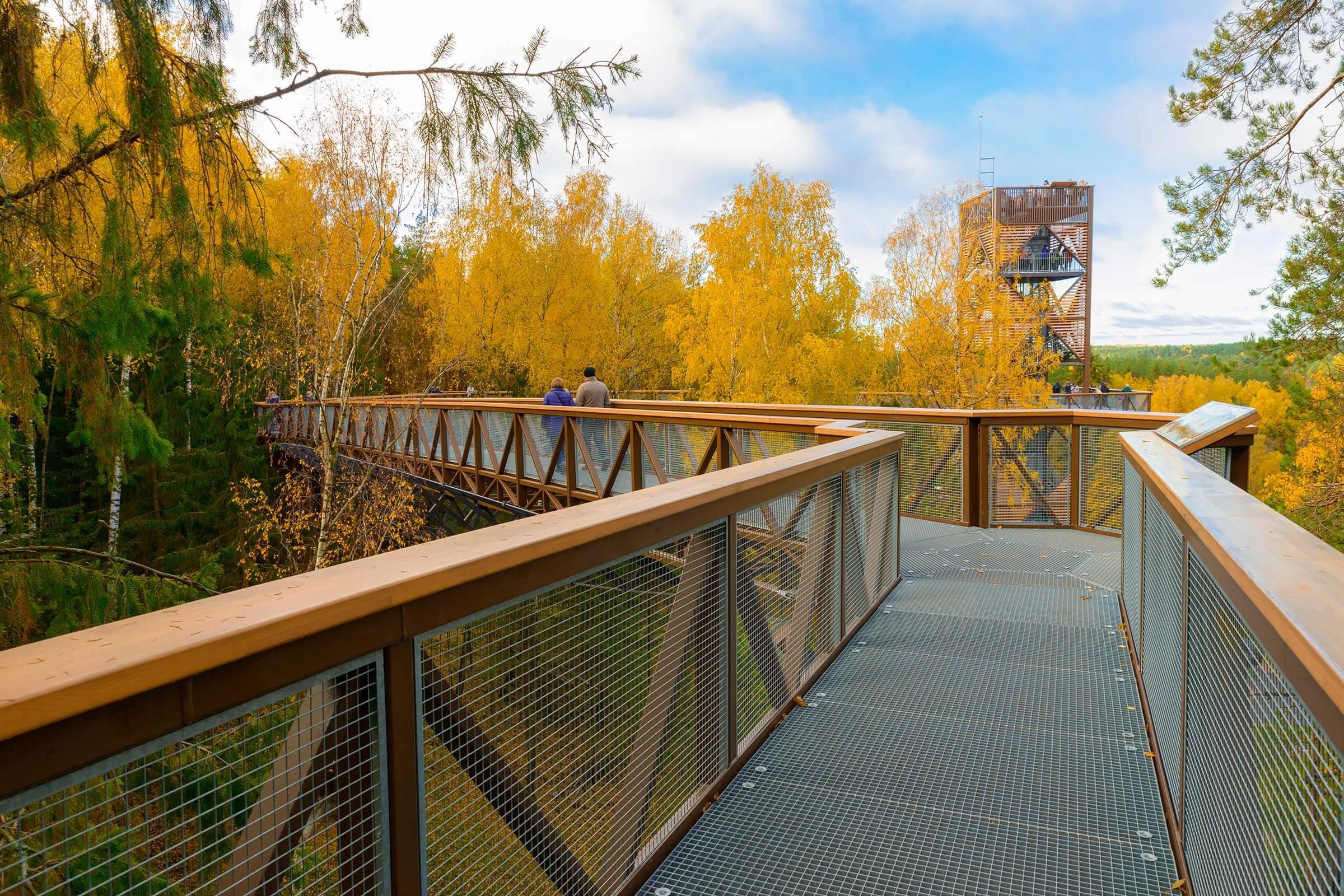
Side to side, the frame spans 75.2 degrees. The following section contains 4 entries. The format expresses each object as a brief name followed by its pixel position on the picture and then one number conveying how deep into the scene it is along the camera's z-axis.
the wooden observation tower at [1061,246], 37.00
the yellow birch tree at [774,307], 27.47
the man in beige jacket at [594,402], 10.21
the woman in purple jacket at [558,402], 11.57
